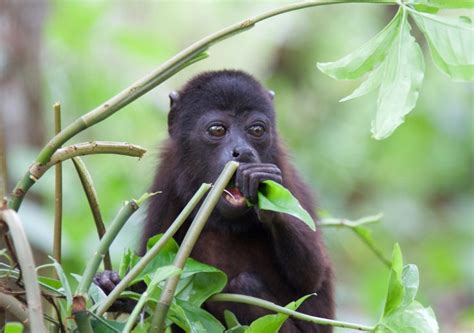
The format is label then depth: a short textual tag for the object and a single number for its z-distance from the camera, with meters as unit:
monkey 8.47
